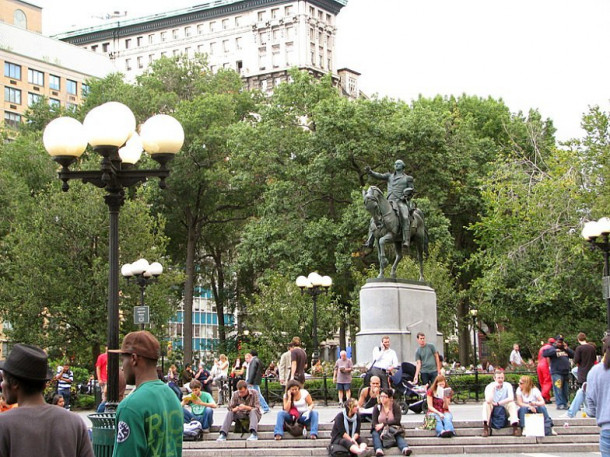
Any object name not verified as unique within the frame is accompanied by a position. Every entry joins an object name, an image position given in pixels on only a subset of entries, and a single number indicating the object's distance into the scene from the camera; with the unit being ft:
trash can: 32.94
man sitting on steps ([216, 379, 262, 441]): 61.41
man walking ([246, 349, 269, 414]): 81.46
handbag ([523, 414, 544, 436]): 58.75
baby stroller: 72.18
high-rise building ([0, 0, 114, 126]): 280.10
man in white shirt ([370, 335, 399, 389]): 71.61
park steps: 57.91
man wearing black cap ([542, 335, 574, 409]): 78.69
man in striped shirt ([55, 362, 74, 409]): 100.22
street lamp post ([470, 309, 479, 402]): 94.26
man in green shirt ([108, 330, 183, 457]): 17.94
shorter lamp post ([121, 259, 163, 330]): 88.12
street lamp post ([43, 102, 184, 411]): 36.68
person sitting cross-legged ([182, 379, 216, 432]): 62.64
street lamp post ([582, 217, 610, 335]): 71.31
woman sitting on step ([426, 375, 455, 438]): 59.72
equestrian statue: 89.35
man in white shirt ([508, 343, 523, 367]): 123.14
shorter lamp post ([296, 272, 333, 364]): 110.32
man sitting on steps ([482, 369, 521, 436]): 59.93
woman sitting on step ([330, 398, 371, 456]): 55.26
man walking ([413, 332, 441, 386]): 72.58
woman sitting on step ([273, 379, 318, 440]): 60.08
